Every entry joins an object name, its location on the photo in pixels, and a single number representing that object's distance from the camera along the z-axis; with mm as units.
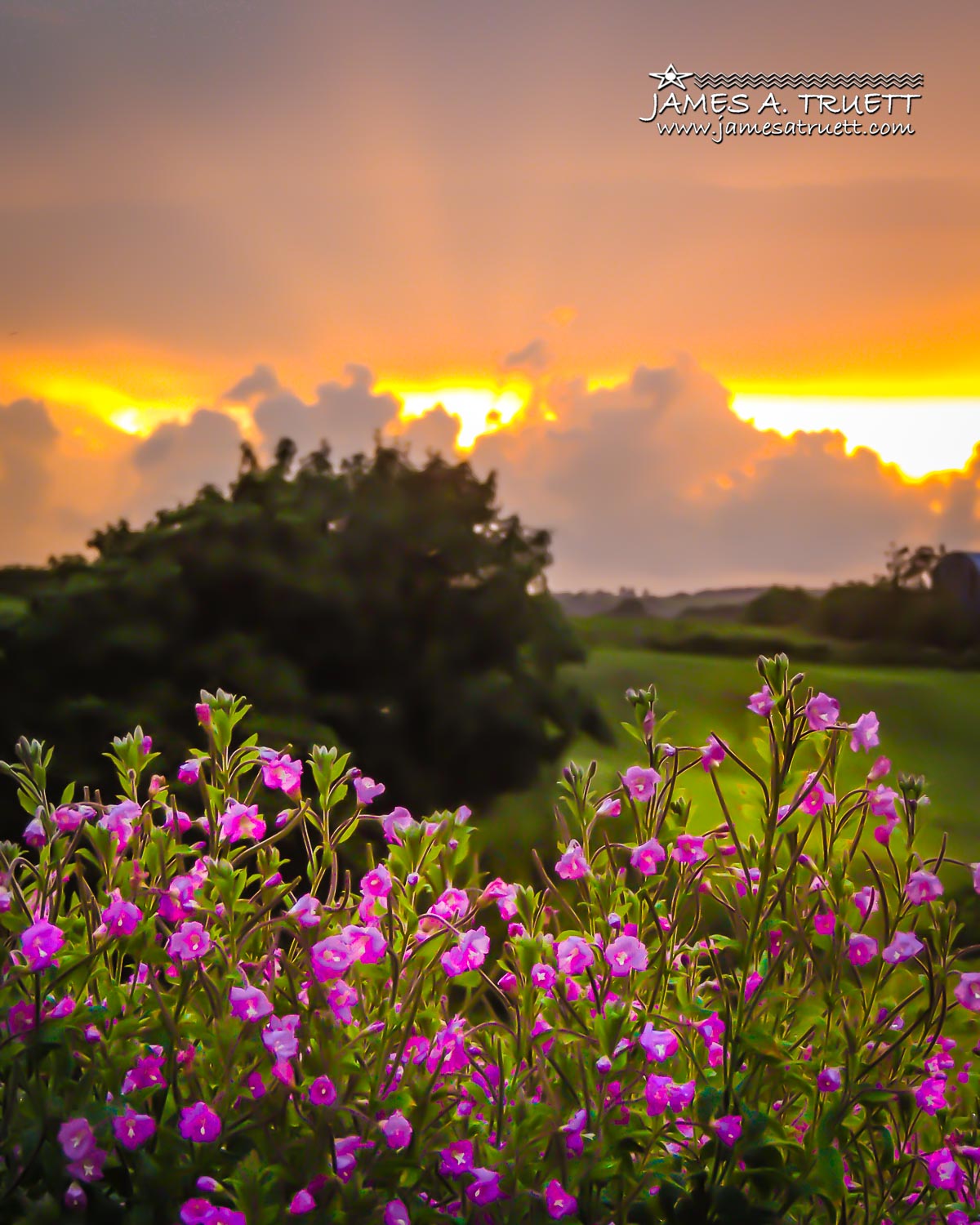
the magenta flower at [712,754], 852
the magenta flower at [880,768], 832
